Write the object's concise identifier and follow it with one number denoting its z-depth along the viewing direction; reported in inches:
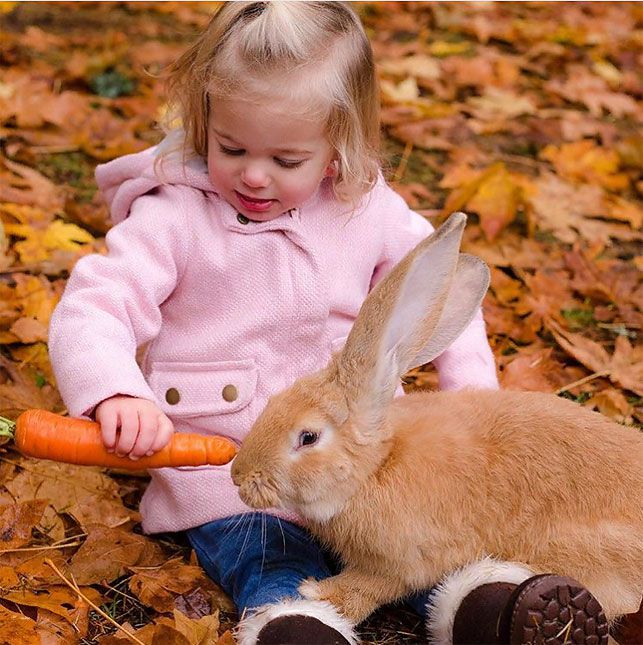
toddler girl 105.2
